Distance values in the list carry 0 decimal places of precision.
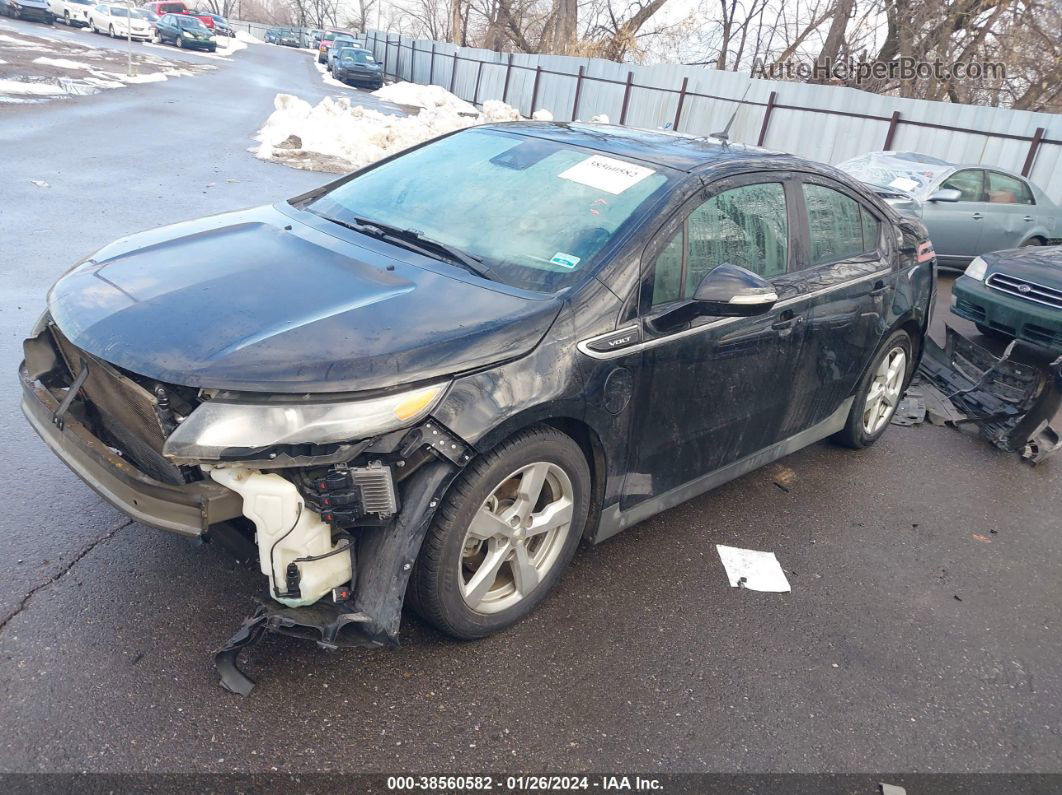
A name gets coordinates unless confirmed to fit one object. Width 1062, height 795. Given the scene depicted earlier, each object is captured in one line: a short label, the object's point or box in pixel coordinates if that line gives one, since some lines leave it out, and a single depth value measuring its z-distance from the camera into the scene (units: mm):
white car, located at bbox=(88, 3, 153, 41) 37969
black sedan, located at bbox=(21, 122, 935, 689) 2422
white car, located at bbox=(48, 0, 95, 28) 38031
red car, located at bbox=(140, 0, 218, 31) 49188
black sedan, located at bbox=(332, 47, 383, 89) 34375
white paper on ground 3627
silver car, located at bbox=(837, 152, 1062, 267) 10430
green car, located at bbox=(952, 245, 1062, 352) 6754
